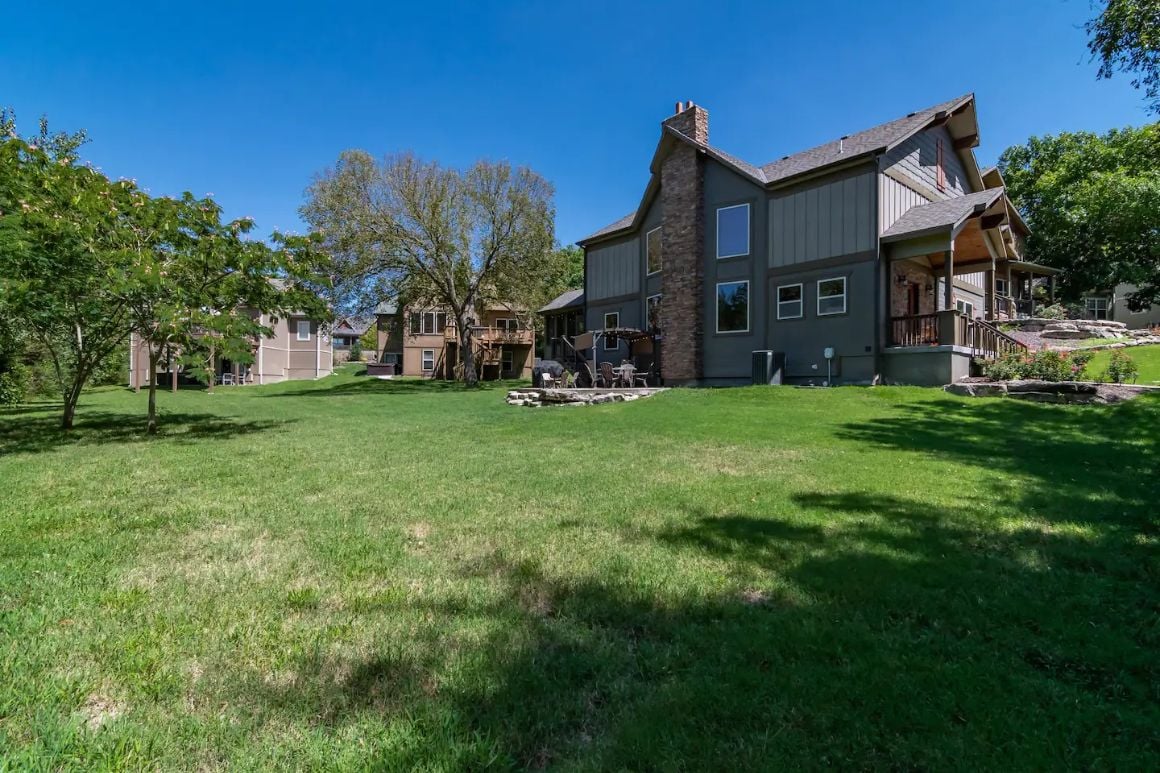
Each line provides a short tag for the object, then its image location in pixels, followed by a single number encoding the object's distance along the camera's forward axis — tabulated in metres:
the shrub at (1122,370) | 11.06
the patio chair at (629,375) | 17.44
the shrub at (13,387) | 14.28
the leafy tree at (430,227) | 24.67
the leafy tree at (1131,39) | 10.33
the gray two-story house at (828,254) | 14.28
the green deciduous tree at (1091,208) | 24.67
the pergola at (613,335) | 18.91
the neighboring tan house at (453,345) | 38.50
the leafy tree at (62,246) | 7.67
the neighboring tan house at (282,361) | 34.16
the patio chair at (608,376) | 17.50
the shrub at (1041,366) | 11.34
